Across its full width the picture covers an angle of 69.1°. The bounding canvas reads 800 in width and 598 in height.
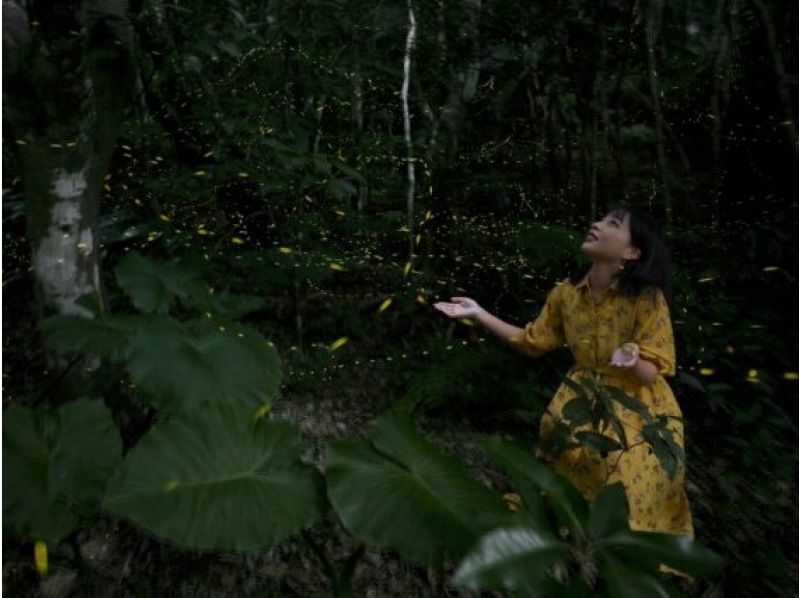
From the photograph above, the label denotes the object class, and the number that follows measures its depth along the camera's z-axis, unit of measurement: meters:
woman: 2.12
